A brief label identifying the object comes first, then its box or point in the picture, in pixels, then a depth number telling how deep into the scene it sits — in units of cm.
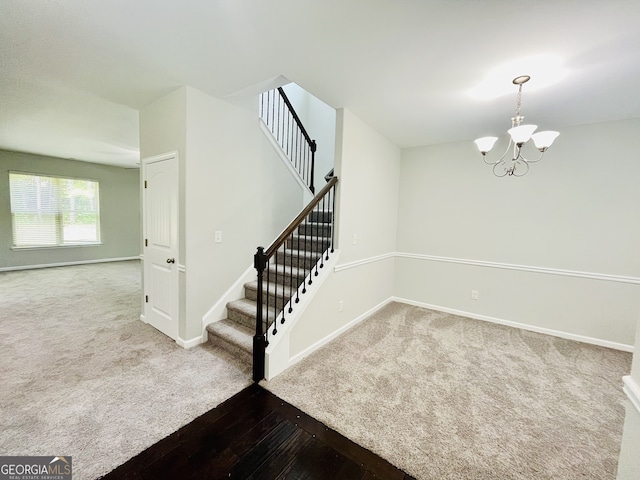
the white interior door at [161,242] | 270
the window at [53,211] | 550
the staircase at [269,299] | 249
